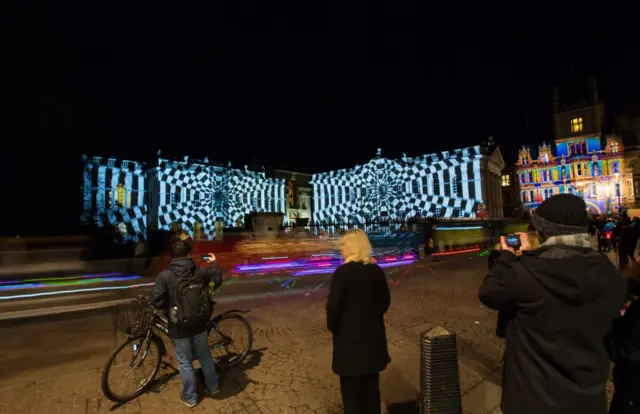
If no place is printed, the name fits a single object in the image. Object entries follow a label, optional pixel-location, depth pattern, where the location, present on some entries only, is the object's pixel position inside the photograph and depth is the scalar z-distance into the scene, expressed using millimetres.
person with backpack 3584
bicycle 3779
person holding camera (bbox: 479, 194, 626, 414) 1732
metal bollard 2904
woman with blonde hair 2572
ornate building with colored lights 47250
